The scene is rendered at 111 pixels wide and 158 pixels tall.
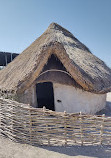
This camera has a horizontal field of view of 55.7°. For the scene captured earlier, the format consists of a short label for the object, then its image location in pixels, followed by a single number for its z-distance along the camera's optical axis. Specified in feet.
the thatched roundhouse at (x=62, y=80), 15.15
